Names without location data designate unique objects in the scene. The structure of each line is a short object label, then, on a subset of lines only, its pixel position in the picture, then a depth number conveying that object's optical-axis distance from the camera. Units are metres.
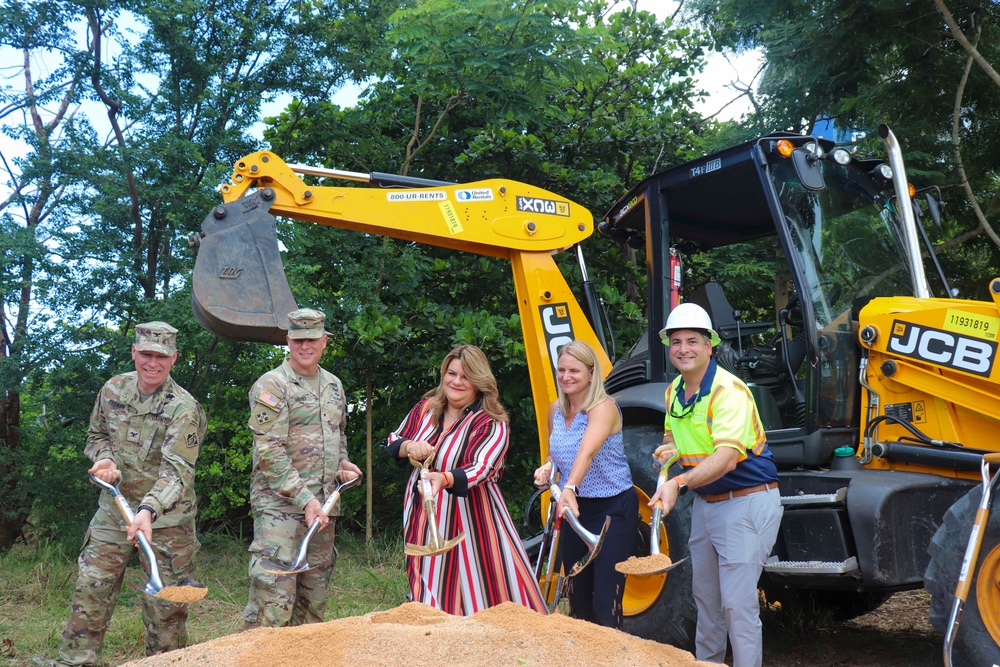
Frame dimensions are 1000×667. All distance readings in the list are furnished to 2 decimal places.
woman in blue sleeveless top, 4.27
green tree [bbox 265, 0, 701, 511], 8.12
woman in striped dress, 4.53
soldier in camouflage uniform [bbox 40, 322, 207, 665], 4.68
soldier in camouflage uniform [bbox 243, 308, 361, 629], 4.39
